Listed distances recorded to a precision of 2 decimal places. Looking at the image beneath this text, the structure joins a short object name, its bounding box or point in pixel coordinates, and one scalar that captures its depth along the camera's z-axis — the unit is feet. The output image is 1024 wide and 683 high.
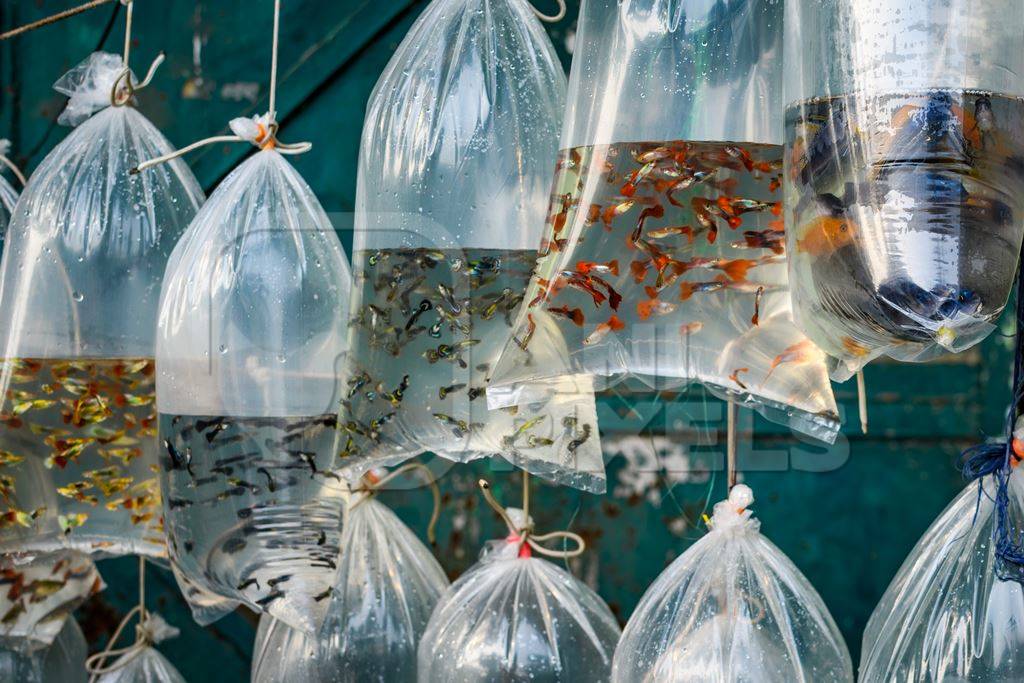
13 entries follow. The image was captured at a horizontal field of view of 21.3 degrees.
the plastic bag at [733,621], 7.31
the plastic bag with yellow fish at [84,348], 7.86
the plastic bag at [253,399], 7.45
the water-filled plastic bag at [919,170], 6.39
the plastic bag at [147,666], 8.85
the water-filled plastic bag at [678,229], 6.91
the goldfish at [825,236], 6.50
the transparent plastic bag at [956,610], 6.83
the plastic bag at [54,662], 8.47
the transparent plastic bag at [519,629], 7.79
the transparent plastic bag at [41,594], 8.23
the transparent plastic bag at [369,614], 8.17
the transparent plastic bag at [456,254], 7.28
